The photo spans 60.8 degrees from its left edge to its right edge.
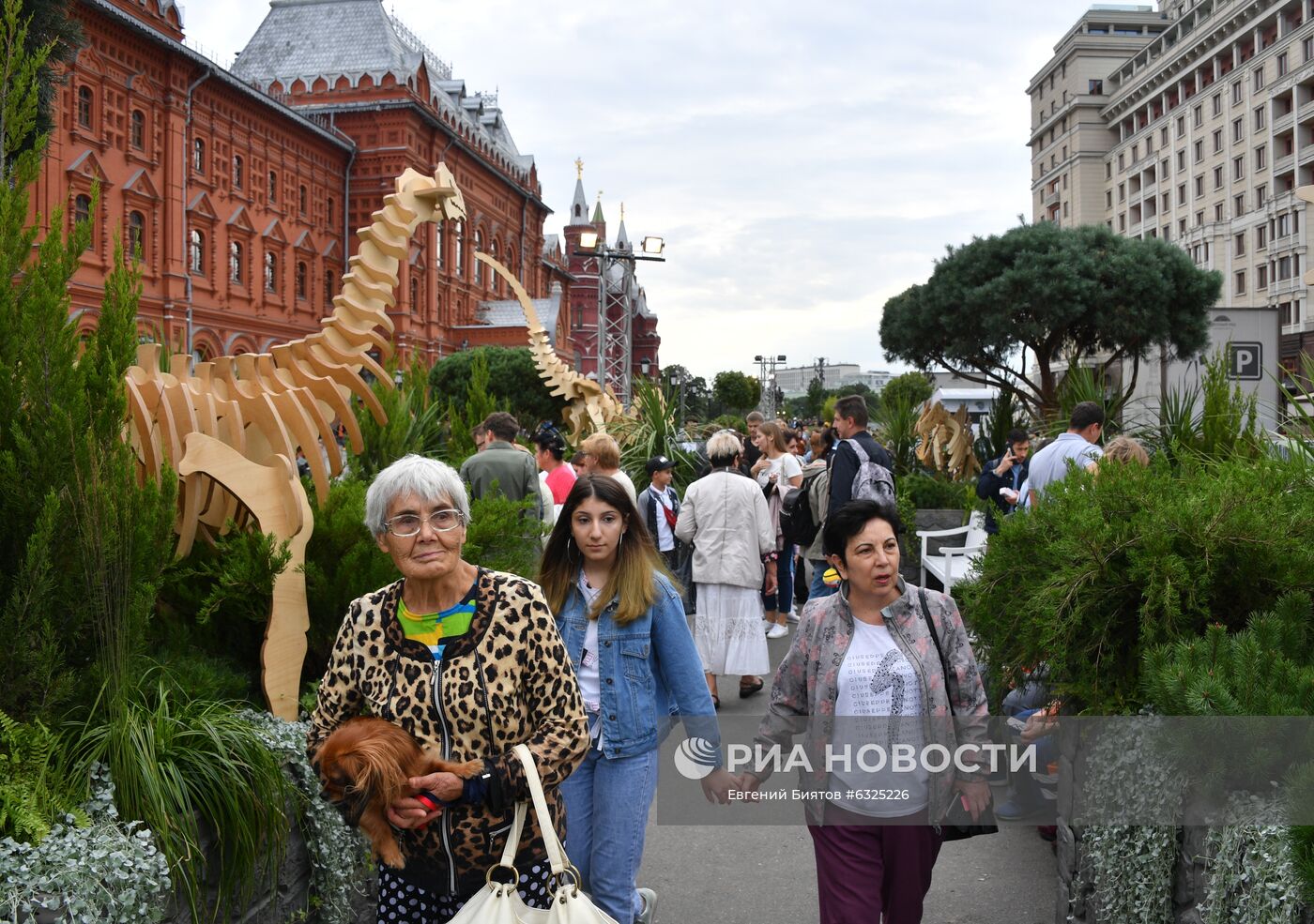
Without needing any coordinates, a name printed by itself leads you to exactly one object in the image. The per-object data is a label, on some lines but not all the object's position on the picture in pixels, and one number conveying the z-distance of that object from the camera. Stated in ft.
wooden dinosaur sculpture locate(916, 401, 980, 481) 51.52
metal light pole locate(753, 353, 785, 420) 196.13
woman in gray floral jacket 10.90
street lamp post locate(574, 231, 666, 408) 72.33
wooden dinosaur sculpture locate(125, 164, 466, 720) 15.84
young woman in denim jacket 11.38
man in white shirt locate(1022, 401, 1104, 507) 23.89
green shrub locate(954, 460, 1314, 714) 12.82
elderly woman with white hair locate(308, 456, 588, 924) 8.55
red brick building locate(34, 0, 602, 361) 102.78
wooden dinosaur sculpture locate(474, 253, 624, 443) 63.41
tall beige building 173.88
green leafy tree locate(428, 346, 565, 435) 142.10
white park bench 29.33
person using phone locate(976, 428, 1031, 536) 29.89
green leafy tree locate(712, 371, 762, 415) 179.01
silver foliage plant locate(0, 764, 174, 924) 8.92
